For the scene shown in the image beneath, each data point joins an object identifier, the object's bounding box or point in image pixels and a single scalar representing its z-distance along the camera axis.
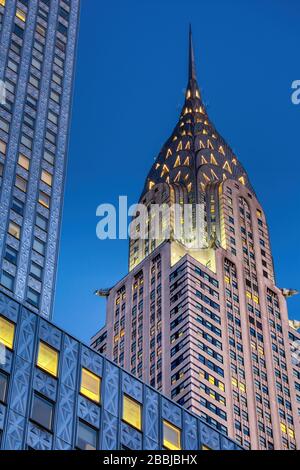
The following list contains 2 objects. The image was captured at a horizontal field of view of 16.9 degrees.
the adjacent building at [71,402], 56.09
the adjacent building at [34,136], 98.38
